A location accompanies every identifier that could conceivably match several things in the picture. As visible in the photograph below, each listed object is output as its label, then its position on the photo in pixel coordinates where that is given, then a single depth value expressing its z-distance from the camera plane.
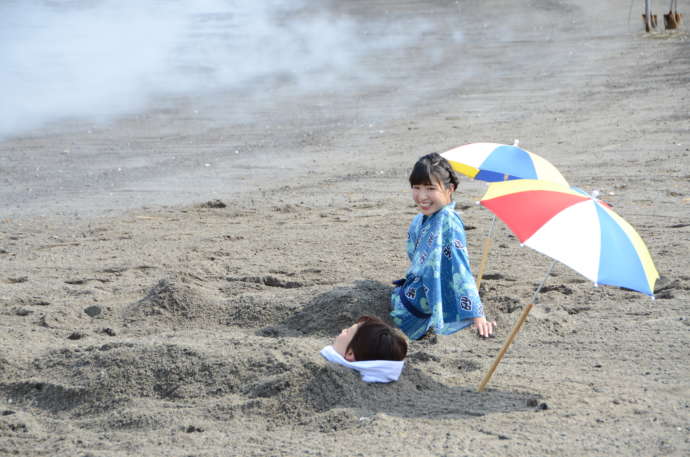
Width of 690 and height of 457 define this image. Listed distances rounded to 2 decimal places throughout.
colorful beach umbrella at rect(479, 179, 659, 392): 7.06
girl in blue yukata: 9.67
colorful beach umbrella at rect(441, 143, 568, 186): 9.88
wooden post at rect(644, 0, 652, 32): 32.99
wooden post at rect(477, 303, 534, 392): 7.66
